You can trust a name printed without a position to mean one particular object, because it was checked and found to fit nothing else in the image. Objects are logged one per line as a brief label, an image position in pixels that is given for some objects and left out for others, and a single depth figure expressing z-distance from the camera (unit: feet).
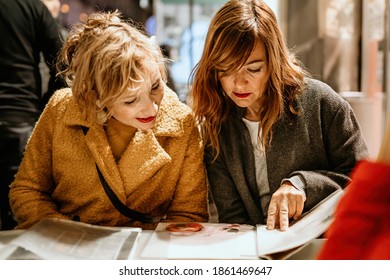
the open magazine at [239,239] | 3.14
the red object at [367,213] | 2.19
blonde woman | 3.82
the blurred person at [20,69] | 4.55
